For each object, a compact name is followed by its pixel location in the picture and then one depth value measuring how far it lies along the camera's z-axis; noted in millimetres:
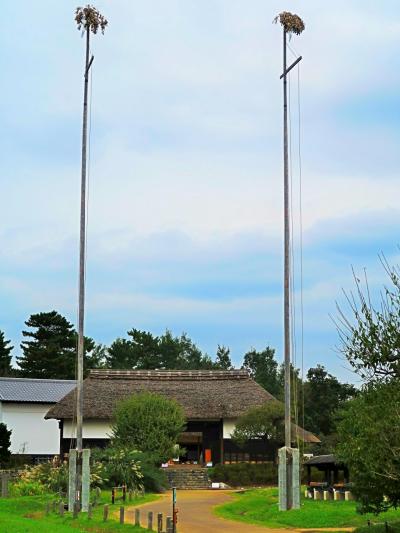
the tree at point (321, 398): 75375
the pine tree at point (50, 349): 88125
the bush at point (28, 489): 39319
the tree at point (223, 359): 113812
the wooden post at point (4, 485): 39438
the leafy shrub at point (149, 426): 51969
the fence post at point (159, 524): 24256
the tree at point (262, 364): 111250
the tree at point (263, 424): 54156
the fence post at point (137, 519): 26797
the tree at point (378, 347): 19672
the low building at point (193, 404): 60875
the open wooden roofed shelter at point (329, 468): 39219
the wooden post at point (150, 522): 25344
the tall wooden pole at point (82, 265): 28703
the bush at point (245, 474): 54250
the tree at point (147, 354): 103188
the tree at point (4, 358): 92312
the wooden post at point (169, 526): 24181
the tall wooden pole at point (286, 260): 28047
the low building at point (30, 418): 71375
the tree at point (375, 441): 18812
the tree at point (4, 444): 53688
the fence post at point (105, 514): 27719
